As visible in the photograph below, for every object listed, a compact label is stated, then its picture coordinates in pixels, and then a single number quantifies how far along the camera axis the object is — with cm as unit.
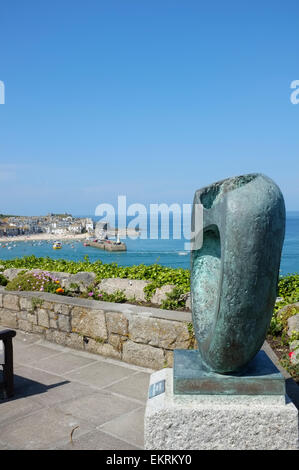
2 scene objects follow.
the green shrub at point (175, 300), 557
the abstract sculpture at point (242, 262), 220
